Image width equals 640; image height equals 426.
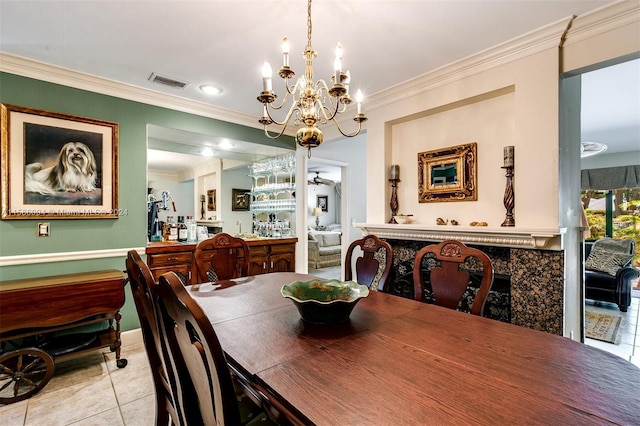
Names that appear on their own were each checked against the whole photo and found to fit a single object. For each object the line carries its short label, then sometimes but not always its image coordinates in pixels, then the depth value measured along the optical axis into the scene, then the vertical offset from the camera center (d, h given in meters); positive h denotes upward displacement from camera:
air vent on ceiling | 2.80 +1.27
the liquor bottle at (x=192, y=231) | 3.80 -0.23
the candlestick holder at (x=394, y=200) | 3.27 +0.13
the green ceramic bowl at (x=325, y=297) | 1.29 -0.39
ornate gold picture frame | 2.76 +0.37
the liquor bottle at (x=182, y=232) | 3.63 -0.23
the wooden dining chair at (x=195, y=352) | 0.65 -0.34
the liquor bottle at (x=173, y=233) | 3.59 -0.24
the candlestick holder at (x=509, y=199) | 2.38 +0.10
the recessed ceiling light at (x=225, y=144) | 3.94 +0.92
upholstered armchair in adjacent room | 4.01 -0.84
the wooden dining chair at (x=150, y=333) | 1.12 -0.50
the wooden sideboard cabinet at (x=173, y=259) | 3.09 -0.49
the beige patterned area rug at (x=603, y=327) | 3.14 -1.33
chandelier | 1.57 +0.66
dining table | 0.73 -0.49
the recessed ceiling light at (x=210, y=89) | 3.01 +1.27
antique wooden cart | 2.07 -0.79
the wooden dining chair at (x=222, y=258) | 2.36 -0.37
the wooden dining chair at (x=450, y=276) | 1.58 -0.37
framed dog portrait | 2.47 +0.42
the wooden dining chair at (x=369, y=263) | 2.07 -0.37
